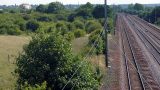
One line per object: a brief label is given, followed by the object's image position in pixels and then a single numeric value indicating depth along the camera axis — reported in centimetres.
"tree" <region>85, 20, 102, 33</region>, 8530
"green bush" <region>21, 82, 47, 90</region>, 1784
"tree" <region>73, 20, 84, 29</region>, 9408
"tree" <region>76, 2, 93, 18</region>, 13088
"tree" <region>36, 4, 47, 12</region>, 17222
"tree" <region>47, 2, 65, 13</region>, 16669
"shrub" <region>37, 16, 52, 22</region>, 12625
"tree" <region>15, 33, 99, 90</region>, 2203
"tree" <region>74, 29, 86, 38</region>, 7135
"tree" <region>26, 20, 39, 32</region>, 9619
